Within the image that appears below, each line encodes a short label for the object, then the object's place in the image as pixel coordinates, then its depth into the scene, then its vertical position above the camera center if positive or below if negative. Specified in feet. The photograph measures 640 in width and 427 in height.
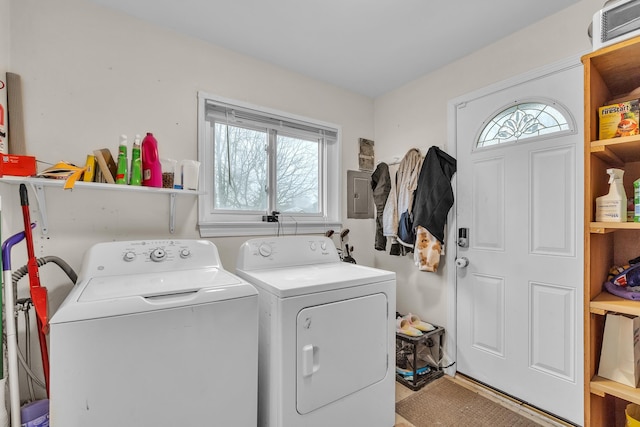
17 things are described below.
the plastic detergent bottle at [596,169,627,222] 3.78 +0.13
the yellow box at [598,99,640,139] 3.77 +1.21
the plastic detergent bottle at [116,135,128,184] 5.15 +0.88
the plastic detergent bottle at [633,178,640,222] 3.81 +0.15
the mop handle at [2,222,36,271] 3.78 -0.47
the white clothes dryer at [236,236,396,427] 4.59 -2.18
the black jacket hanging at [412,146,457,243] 7.14 +0.49
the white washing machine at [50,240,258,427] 3.28 -1.67
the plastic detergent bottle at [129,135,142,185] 5.28 +0.83
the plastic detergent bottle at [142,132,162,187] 5.41 +0.89
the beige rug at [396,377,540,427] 5.74 -4.01
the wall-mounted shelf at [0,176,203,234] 4.37 +0.43
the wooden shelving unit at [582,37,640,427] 3.74 +0.02
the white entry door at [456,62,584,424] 5.57 -0.72
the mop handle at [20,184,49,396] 4.01 -0.86
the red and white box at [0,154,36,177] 4.28 +0.69
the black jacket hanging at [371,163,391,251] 8.82 +0.55
